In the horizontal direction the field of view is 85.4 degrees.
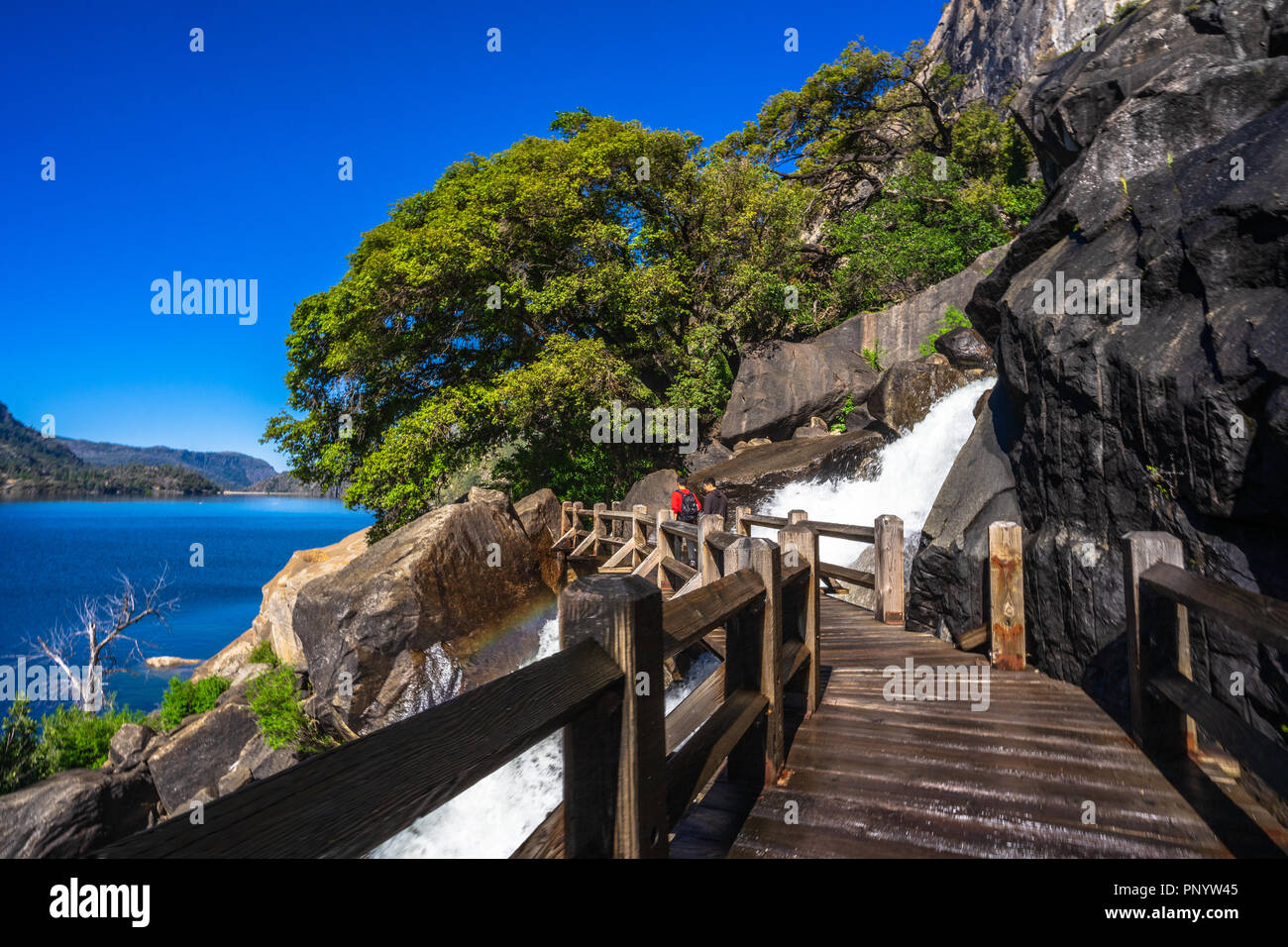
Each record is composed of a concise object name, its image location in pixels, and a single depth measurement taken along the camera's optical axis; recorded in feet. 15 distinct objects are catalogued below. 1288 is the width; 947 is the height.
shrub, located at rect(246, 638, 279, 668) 67.62
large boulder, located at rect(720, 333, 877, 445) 68.23
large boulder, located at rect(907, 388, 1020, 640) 23.48
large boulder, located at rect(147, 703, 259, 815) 50.19
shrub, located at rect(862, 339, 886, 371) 72.97
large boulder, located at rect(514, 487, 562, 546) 56.80
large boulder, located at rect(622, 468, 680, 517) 62.03
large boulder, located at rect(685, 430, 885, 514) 53.21
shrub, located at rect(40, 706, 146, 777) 58.03
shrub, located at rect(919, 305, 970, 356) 67.56
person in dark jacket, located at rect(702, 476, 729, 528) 39.01
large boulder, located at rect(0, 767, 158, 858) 39.40
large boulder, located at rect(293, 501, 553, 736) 39.27
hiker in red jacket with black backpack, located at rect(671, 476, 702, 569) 42.29
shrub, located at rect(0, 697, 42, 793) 54.75
